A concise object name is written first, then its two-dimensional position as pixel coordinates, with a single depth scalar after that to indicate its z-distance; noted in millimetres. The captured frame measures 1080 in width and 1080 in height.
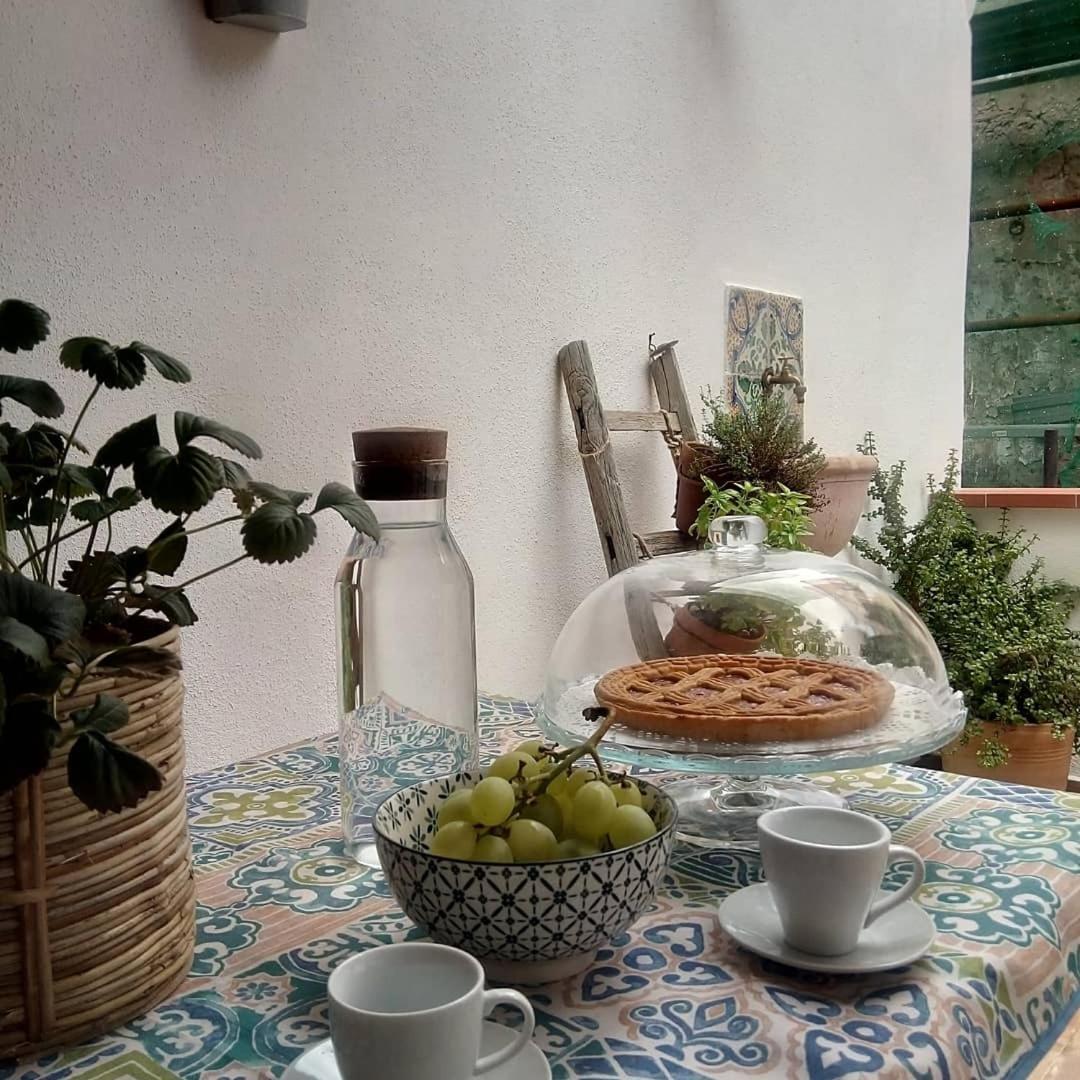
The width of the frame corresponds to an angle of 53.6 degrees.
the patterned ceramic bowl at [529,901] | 565
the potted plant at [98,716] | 458
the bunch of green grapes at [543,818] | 594
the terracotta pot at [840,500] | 2094
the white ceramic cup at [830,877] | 597
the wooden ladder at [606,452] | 1638
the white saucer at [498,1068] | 502
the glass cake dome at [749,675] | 820
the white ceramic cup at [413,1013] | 455
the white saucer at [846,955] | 605
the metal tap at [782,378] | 2154
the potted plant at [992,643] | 2332
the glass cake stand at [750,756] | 781
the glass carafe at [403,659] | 834
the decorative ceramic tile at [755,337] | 2090
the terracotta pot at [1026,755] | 2334
